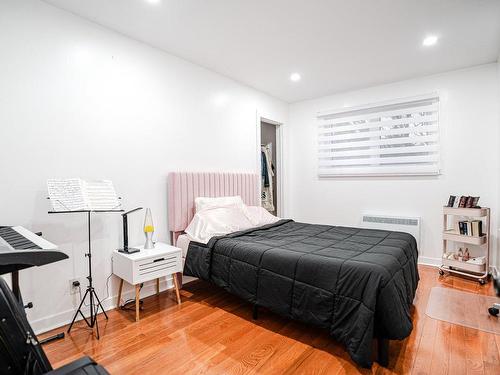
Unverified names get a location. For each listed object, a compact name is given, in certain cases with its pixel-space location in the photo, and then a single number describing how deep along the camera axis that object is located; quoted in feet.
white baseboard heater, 12.78
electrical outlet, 7.87
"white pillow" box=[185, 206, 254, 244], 9.73
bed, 5.81
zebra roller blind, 12.77
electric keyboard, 3.41
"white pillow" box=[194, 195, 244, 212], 10.69
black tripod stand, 7.43
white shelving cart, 10.65
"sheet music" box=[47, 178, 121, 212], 6.83
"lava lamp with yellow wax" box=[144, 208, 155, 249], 8.87
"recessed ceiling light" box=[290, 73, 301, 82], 12.60
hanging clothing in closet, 16.38
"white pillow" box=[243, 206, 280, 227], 11.54
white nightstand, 7.91
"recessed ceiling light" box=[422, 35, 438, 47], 9.38
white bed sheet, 9.79
